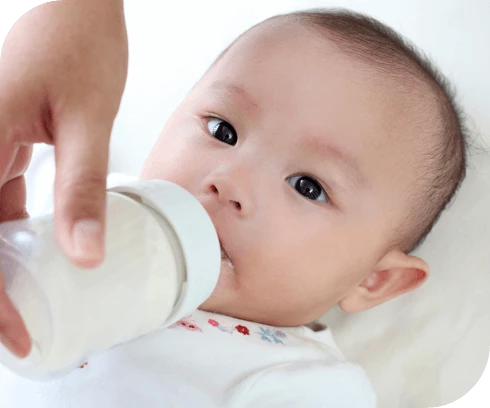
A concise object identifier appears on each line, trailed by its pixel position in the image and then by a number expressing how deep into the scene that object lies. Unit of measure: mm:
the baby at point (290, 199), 421
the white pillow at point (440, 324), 508
